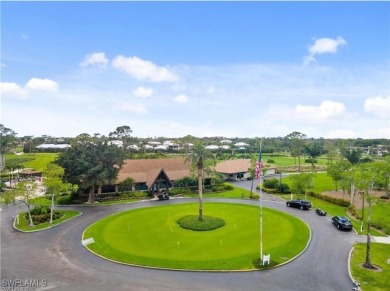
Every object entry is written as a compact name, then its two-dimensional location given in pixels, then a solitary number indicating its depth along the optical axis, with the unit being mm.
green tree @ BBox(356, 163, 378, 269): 31562
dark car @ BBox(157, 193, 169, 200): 66438
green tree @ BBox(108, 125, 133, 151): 145625
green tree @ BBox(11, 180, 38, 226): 47312
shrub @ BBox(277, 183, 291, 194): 72125
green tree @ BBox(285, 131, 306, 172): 118750
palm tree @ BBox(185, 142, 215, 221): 47344
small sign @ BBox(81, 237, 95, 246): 38900
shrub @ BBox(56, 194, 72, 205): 63616
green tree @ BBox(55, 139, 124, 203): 60844
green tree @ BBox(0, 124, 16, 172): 111750
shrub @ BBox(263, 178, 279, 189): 75000
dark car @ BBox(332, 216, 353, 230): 43375
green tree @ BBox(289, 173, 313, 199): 61312
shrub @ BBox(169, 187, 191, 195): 71456
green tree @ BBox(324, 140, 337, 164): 126050
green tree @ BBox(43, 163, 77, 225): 49469
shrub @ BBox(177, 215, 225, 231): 43844
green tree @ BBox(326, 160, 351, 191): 64000
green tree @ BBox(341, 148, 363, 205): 78250
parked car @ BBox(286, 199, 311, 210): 55997
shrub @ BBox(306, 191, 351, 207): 58616
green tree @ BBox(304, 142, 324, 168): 113188
